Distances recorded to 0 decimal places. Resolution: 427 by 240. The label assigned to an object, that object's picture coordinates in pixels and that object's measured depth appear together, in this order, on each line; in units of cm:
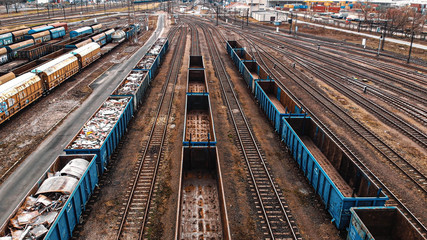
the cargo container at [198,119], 2447
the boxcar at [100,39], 6116
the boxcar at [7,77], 3341
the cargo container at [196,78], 3900
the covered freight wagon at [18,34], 5944
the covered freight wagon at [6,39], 5560
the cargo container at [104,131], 1906
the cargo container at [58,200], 1250
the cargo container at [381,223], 1284
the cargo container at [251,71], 3564
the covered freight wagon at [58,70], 3435
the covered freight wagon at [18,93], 2664
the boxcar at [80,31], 6662
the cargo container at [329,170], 1455
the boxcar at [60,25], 7553
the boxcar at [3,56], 4809
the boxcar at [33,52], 5066
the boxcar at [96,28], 7639
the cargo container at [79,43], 5388
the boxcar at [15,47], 5034
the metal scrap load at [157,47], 5045
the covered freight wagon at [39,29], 6382
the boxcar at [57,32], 6848
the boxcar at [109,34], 6776
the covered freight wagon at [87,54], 4481
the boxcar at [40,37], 6108
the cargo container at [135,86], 2966
